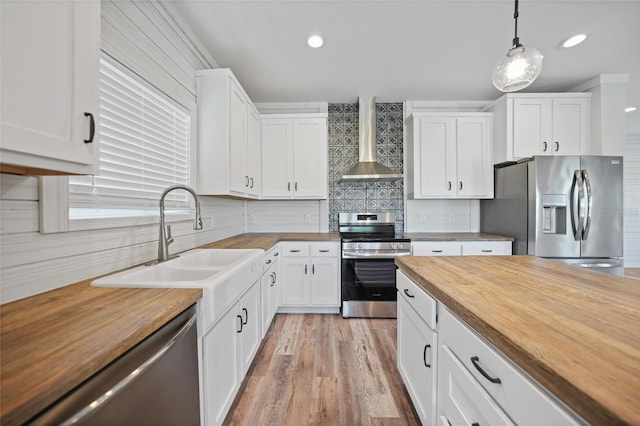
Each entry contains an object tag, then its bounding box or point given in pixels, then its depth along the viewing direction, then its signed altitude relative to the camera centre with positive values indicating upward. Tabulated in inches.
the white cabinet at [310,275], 115.3 -28.0
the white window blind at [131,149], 50.2 +15.1
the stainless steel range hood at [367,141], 128.1 +37.2
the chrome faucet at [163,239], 60.0 -6.3
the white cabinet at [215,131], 86.3 +27.4
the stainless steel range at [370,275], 111.0 -27.1
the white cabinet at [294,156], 127.3 +28.1
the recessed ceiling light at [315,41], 86.1 +58.4
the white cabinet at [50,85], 26.0 +14.4
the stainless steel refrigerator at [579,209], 99.5 +1.6
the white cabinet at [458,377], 24.0 -21.2
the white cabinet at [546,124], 114.8 +39.8
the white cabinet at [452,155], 125.0 +28.1
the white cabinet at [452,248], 112.3 -15.2
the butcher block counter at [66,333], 18.9 -12.7
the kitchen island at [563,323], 18.4 -12.1
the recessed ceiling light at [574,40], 86.3 +59.1
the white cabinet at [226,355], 44.9 -29.9
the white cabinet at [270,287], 88.1 -28.2
